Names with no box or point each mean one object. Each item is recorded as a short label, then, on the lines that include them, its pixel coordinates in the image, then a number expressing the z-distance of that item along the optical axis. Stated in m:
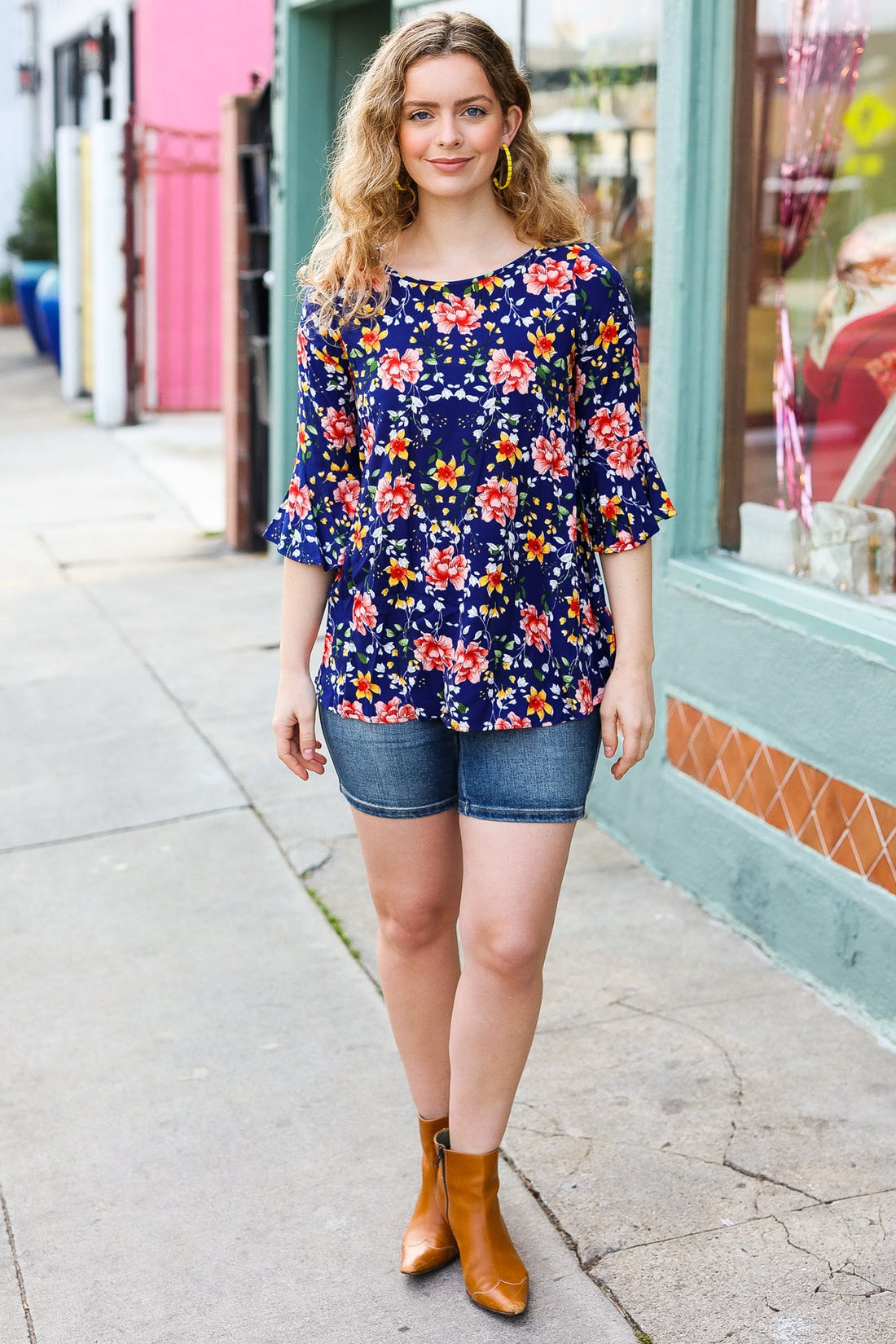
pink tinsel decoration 3.79
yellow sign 3.70
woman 2.23
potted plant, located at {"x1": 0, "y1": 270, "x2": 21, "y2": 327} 20.45
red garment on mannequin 3.77
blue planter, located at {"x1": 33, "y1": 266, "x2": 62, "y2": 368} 15.47
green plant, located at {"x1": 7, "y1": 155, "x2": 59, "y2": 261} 16.94
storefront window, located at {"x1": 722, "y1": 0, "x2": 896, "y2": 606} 3.76
